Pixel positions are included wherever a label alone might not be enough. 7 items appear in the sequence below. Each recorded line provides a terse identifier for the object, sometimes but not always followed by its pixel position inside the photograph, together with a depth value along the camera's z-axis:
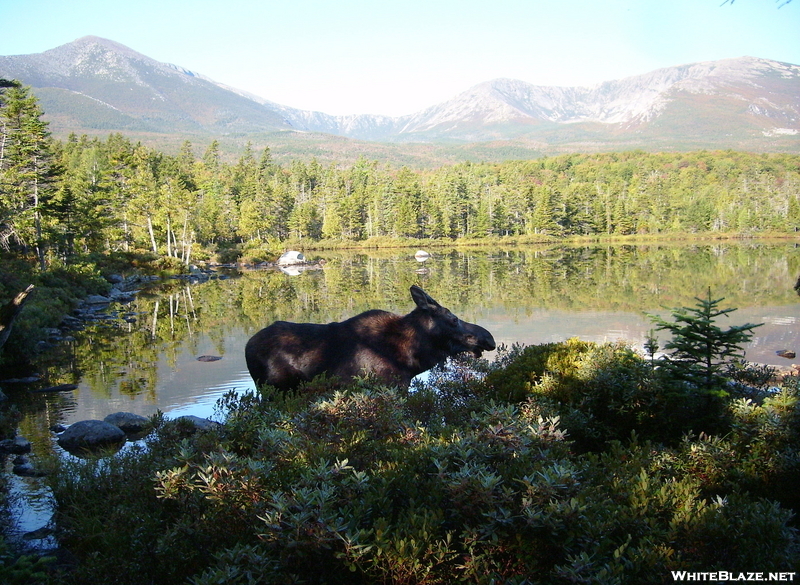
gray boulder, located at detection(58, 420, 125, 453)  7.64
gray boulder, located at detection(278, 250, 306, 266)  53.25
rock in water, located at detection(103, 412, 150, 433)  8.48
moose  6.52
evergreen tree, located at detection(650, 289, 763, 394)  4.73
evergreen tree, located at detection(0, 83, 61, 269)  27.19
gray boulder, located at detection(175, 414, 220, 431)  7.40
